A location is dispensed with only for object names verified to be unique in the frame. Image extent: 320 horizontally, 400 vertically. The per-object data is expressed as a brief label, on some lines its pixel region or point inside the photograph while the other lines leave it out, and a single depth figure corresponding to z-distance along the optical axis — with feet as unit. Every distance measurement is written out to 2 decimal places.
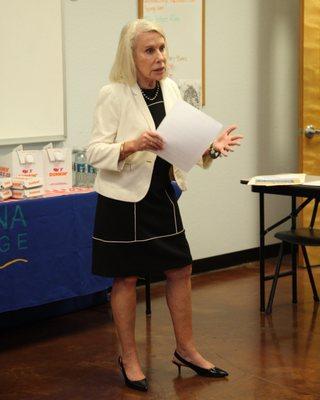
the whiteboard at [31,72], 17.66
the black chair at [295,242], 18.01
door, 22.56
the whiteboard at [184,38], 20.89
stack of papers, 17.38
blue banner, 15.92
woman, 13.19
